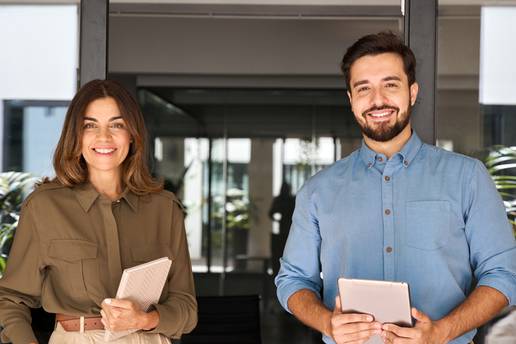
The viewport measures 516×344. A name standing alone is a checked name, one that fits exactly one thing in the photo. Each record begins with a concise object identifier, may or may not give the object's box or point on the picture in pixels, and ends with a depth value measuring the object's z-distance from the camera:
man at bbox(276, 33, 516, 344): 2.38
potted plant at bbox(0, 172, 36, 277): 4.56
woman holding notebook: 2.51
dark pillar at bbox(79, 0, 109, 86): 2.99
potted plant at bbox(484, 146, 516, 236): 4.34
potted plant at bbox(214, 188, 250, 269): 9.60
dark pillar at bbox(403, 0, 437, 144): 2.97
